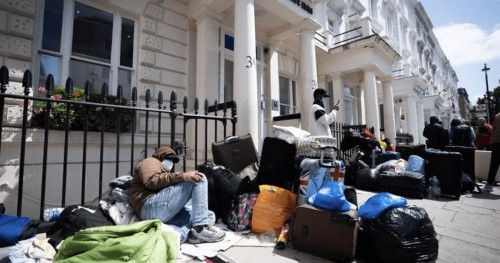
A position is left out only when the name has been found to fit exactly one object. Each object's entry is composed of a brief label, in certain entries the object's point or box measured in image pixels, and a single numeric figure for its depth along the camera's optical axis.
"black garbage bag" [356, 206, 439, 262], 2.08
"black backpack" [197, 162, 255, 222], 3.19
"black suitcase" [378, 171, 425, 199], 4.57
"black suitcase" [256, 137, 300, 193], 3.61
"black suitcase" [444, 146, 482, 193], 5.39
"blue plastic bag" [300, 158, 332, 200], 3.04
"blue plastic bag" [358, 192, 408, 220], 2.31
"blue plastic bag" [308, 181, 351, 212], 2.30
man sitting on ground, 2.58
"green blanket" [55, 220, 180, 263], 1.76
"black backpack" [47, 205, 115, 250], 2.27
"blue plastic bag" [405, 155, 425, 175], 4.89
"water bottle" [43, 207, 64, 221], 2.59
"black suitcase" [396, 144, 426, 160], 5.67
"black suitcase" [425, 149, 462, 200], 4.58
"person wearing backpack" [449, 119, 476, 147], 6.29
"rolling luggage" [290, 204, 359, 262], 2.15
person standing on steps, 4.75
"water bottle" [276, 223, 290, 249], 2.47
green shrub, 4.41
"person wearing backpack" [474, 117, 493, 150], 7.43
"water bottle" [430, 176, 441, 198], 4.61
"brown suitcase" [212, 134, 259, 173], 3.98
